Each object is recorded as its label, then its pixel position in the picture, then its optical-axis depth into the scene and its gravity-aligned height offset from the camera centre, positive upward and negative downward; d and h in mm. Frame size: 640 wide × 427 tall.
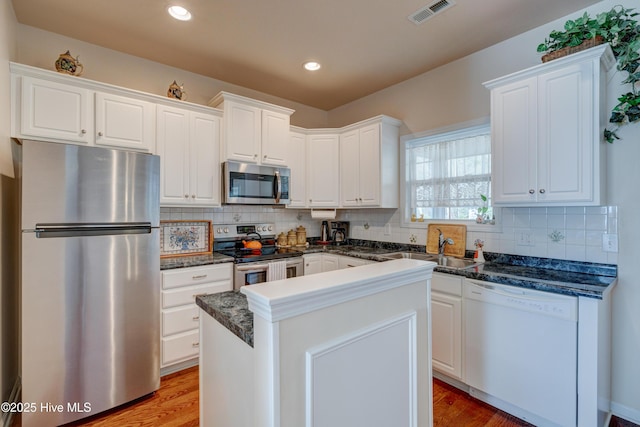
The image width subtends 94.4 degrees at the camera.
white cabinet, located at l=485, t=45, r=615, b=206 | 1854 +558
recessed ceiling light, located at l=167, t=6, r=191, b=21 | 2119 +1475
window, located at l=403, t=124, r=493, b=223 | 2754 +397
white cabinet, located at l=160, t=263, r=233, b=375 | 2465 -829
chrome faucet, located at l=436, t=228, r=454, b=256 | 2907 -277
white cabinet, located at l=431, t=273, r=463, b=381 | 2230 -855
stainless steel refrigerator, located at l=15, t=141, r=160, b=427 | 1812 -431
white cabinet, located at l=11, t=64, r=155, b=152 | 2049 +782
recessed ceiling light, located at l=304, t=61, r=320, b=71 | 2922 +1489
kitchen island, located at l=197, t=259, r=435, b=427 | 917 -509
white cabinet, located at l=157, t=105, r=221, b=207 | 2658 +542
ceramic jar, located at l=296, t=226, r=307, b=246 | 3838 -285
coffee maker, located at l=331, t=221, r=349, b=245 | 4031 -246
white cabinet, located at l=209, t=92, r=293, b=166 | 2961 +895
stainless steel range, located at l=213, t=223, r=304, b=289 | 2842 -412
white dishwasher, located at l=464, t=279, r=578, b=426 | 1745 -885
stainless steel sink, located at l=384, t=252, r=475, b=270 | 2670 -434
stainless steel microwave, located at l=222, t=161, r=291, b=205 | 2961 +322
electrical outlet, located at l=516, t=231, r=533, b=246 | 2373 -204
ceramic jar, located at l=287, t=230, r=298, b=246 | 3777 -313
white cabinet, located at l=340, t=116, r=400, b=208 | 3262 +582
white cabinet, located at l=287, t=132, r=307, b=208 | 3551 +551
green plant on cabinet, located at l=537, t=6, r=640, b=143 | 1862 +1125
